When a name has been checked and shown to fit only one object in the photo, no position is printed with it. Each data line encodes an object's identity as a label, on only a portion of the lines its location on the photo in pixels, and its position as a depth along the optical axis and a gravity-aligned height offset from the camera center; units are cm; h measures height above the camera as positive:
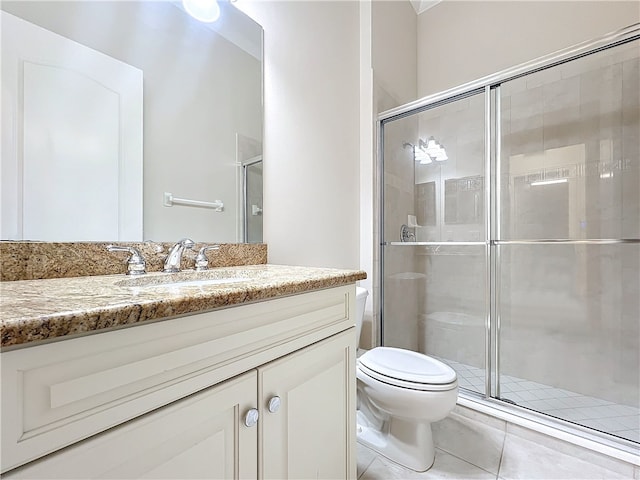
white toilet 117 -62
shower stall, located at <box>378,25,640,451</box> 165 +4
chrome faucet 101 -5
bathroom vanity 38 -23
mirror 82 +43
